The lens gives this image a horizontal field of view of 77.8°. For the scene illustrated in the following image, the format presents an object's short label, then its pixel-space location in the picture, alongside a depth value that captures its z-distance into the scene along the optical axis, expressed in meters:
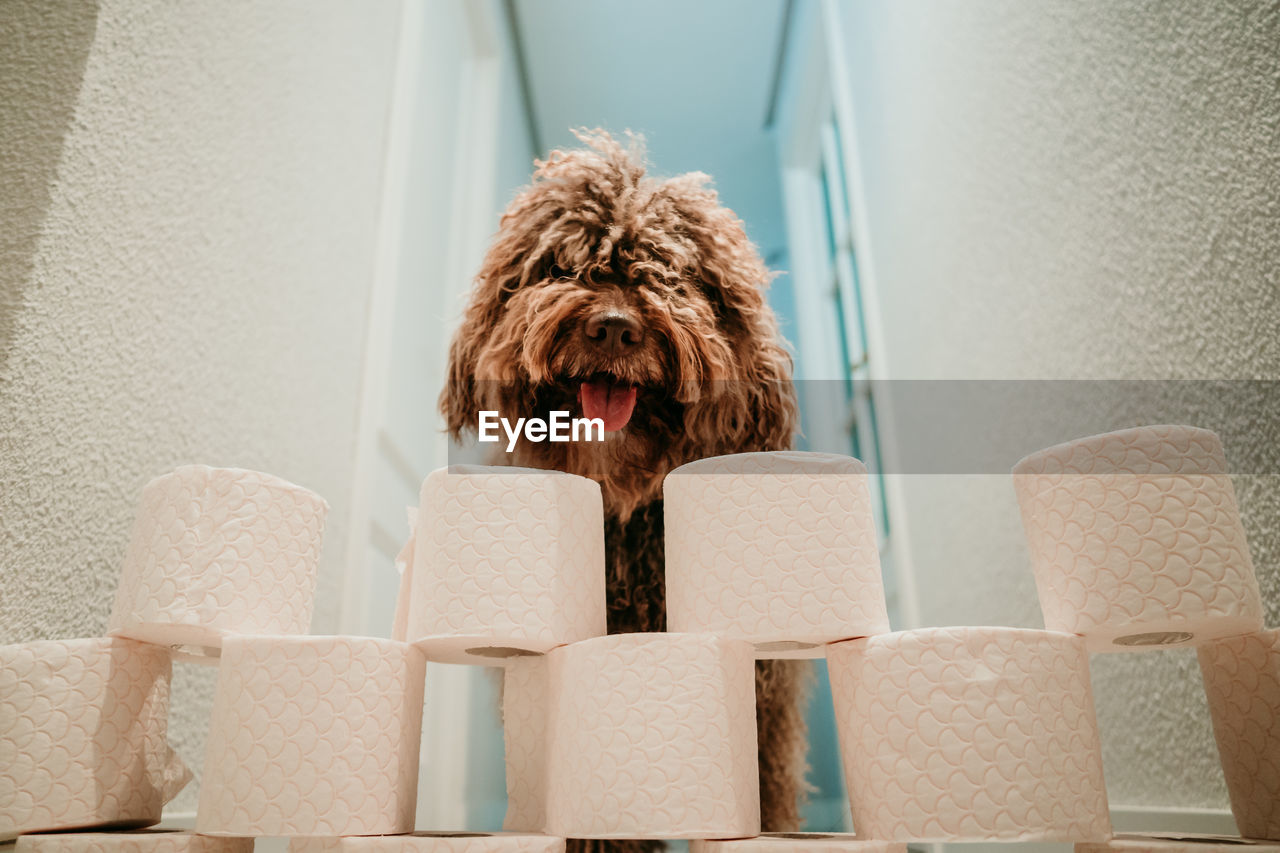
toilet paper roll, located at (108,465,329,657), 0.72
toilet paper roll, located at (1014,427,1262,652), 0.65
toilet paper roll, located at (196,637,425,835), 0.66
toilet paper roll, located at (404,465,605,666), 0.73
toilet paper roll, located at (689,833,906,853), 0.60
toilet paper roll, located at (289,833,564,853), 0.63
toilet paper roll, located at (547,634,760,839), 0.65
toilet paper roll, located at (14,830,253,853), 0.64
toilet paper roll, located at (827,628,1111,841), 0.62
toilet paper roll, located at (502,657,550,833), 0.83
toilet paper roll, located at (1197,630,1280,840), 0.66
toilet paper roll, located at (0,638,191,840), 0.68
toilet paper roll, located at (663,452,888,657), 0.71
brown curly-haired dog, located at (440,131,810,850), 1.06
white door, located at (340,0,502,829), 1.77
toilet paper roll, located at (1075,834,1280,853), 0.58
